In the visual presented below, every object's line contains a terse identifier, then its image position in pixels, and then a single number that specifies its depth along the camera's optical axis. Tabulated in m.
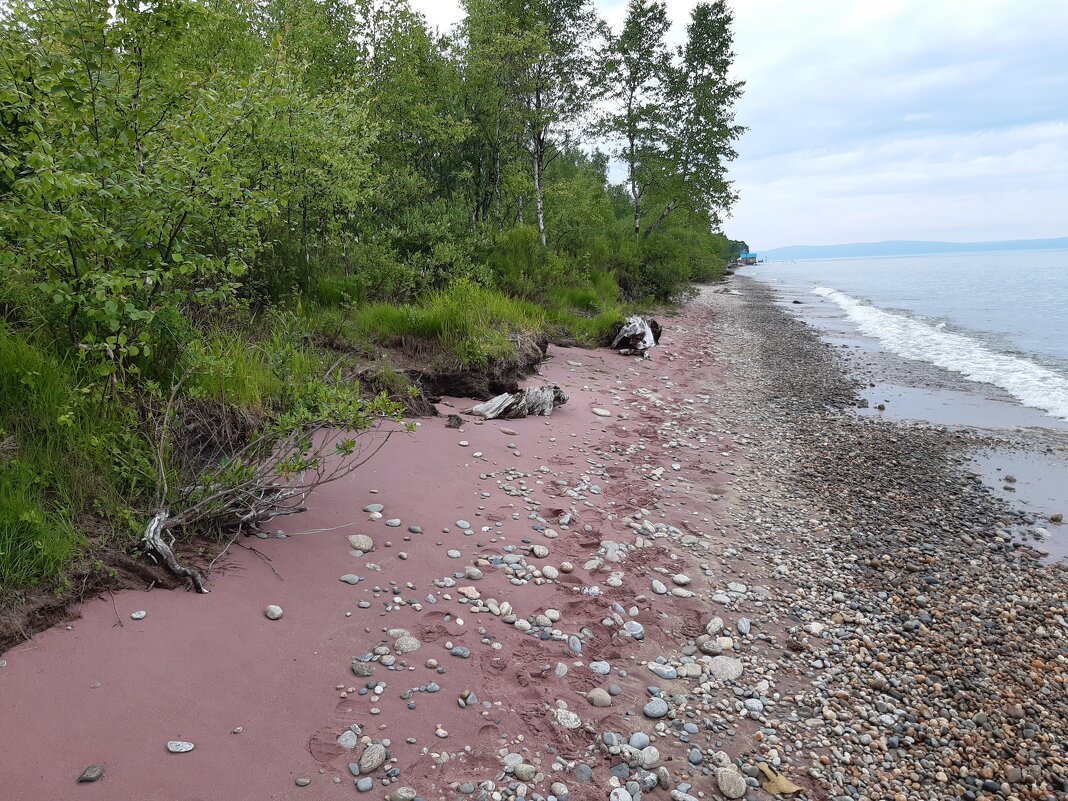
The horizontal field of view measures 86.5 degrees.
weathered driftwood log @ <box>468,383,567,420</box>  9.33
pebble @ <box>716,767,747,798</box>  3.57
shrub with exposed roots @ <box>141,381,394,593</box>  4.23
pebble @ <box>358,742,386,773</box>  3.29
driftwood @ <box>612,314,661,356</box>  16.53
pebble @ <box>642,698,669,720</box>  4.11
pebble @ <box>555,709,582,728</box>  3.90
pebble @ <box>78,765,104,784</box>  2.84
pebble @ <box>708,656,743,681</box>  4.59
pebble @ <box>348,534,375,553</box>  5.34
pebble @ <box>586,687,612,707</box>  4.14
